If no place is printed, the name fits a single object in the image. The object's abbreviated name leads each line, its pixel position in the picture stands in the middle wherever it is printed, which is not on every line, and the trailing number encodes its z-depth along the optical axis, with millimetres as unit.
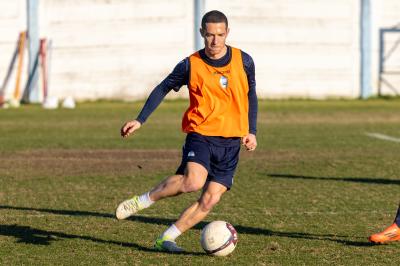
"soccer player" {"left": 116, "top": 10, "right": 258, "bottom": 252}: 17250
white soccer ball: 17078
